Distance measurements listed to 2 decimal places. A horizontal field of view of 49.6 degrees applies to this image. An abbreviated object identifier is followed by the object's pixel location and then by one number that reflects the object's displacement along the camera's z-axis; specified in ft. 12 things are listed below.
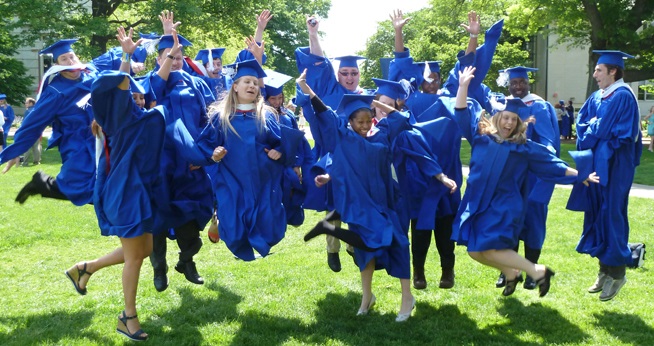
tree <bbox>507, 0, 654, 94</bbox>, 72.90
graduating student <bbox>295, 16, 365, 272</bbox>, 22.48
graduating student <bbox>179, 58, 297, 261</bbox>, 18.01
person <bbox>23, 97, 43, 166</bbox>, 61.77
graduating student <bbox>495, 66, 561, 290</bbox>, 20.33
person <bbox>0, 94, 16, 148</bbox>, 65.11
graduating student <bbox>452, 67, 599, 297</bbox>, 17.62
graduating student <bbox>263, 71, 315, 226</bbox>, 20.58
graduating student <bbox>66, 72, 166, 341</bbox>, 16.15
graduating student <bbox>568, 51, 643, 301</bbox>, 19.75
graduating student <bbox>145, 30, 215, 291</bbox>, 19.33
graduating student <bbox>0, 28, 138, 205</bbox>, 19.85
